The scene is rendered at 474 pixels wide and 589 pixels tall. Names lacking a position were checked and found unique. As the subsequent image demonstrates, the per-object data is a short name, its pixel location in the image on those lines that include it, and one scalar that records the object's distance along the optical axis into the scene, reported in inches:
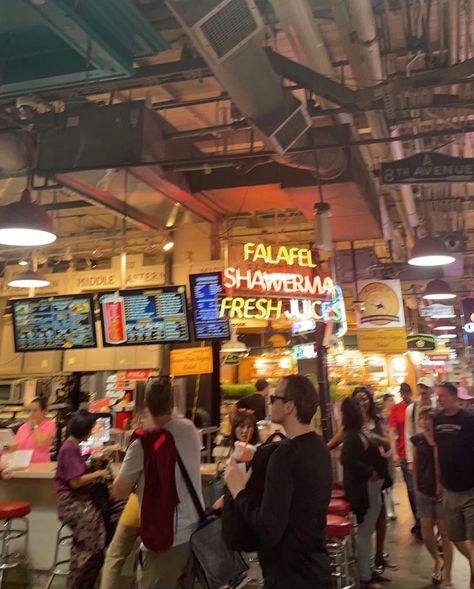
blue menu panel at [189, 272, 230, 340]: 277.6
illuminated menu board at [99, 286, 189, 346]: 276.4
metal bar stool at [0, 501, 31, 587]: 197.8
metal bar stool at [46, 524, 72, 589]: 200.4
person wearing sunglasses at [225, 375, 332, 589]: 88.5
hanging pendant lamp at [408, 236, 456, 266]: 245.1
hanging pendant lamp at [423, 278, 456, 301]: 340.8
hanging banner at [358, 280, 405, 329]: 374.6
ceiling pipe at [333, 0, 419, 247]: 145.7
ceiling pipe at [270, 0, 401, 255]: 140.0
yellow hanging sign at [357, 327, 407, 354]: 401.7
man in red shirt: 318.3
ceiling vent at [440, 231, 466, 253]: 333.4
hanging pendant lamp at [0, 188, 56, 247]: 161.0
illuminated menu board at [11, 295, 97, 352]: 292.4
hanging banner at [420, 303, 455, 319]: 507.5
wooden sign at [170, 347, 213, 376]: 323.9
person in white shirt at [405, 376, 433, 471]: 297.3
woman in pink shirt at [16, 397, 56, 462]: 258.1
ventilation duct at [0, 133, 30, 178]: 225.5
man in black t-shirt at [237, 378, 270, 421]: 251.4
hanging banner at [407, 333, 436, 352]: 590.6
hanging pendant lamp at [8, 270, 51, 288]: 274.1
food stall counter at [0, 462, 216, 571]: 219.0
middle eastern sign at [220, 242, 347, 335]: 263.7
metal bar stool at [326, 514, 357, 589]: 164.1
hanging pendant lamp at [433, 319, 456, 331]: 729.3
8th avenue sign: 190.5
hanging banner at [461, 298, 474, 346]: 441.1
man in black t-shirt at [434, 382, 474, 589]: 187.8
